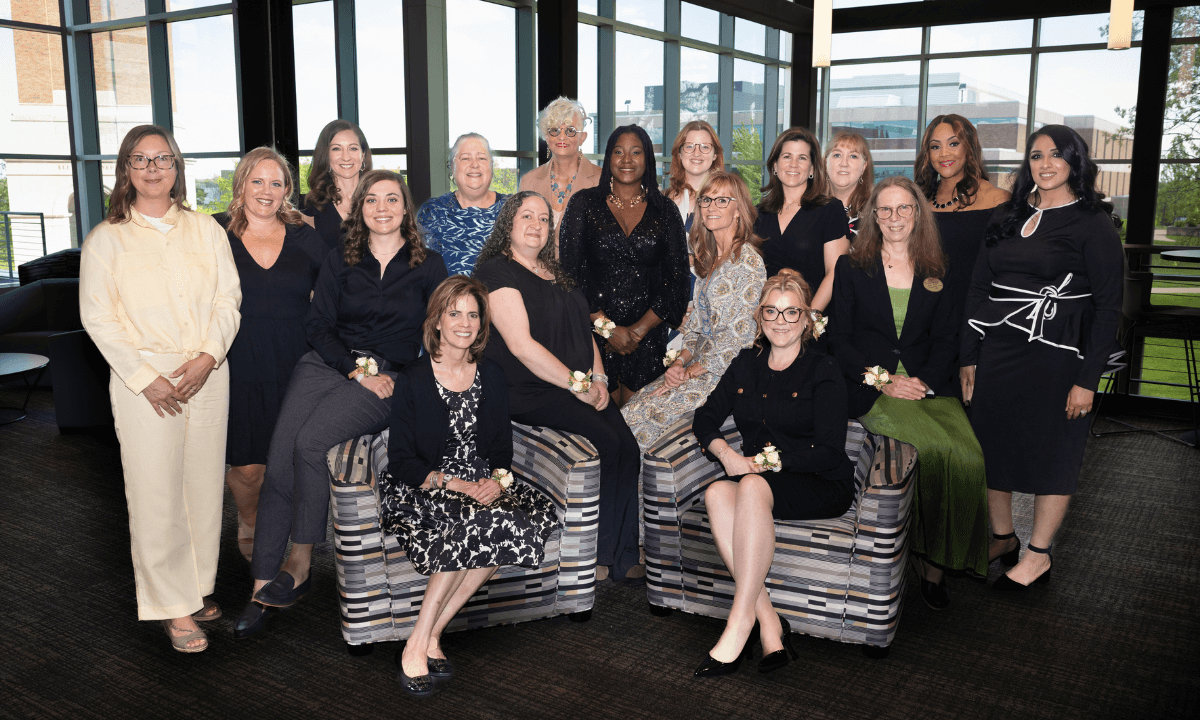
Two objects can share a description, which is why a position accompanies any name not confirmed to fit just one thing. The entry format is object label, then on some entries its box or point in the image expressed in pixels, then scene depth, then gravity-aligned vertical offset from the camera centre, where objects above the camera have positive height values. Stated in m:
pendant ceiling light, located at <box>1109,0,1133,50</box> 4.25 +0.94
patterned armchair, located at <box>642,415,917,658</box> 2.97 -1.16
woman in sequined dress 3.79 -0.16
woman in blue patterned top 4.09 +0.02
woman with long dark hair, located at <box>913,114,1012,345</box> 3.82 +0.11
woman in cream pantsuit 2.87 -0.45
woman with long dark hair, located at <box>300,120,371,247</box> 3.90 +0.20
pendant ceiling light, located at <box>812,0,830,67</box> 4.16 +0.88
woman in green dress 3.29 -0.51
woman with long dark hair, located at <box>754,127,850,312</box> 3.87 -0.02
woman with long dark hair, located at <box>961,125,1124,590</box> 3.39 -0.42
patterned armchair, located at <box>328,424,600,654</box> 2.96 -1.18
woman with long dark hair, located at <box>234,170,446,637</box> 3.18 -0.54
